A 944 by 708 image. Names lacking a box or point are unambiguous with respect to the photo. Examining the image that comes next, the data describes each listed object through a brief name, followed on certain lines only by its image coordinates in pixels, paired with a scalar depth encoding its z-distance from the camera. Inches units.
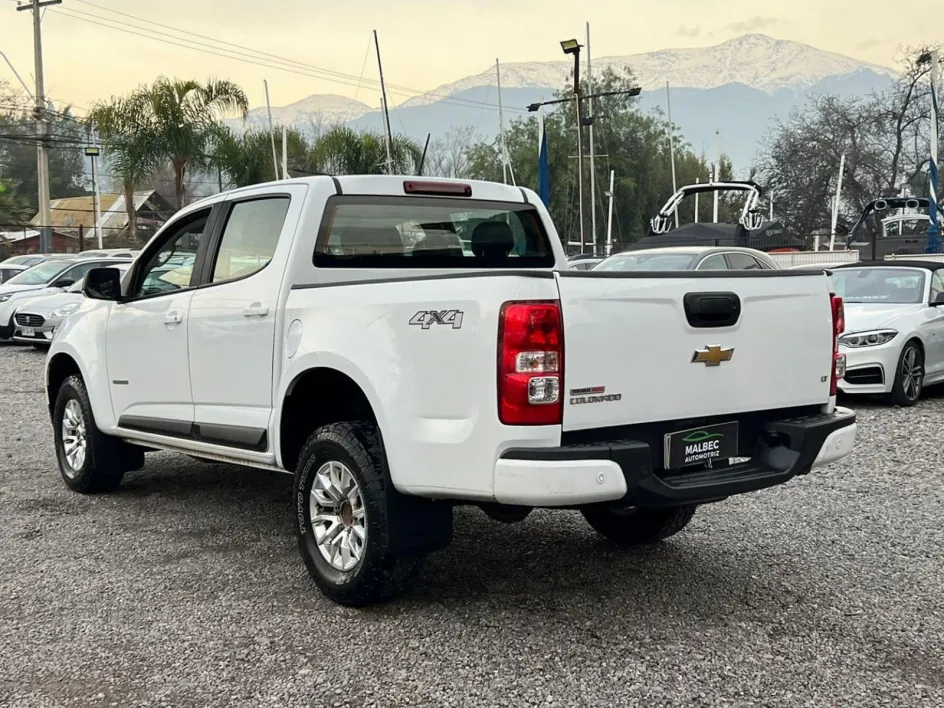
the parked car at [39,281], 715.4
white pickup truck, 146.7
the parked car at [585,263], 819.4
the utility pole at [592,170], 1873.2
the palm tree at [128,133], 1401.3
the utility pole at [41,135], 1392.7
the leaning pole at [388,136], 1533.5
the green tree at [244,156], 1445.6
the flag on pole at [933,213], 1141.7
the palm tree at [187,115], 1396.4
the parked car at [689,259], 513.0
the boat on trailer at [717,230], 1101.7
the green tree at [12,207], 2146.9
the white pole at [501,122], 1741.3
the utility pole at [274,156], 1465.1
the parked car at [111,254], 855.7
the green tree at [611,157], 2551.7
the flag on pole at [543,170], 1263.5
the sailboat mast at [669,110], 2446.4
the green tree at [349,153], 1583.4
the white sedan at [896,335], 403.2
